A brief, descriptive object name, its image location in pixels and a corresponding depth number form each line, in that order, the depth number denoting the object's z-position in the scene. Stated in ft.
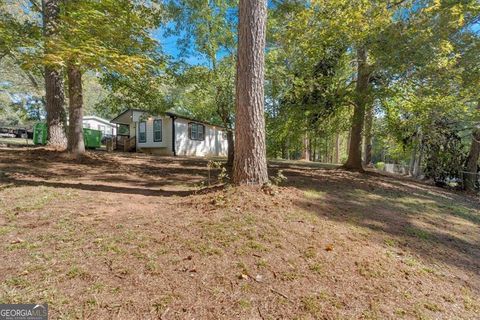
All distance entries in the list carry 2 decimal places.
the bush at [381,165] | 79.46
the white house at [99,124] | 96.78
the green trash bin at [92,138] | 54.54
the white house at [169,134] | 58.23
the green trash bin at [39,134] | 47.32
